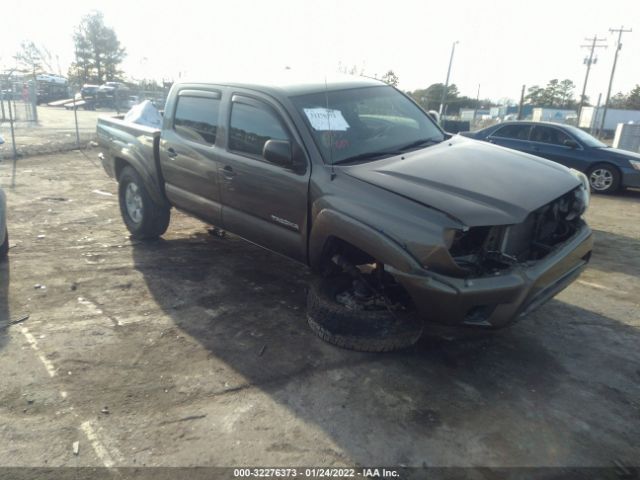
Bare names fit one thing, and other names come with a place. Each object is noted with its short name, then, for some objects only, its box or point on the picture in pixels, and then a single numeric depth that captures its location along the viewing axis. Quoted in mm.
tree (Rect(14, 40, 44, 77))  62812
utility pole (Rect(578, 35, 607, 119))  43044
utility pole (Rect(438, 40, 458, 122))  33388
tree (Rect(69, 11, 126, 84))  62906
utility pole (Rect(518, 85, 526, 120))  24828
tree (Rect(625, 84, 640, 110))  56750
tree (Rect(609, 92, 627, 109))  58531
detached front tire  3400
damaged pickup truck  2920
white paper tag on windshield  3697
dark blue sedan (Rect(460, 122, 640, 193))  9688
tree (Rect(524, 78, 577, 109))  66812
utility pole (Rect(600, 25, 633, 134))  40438
